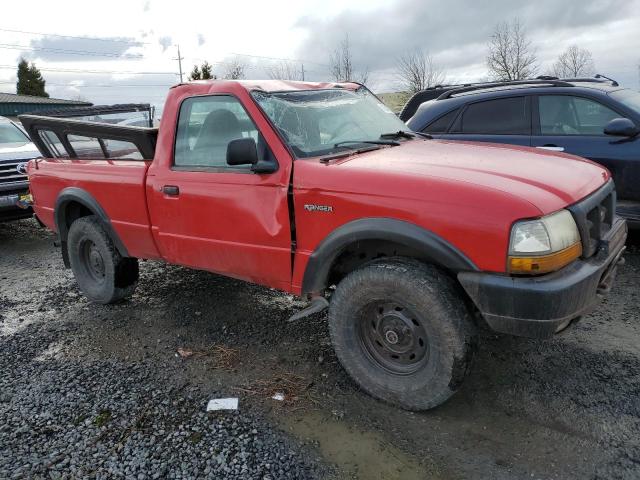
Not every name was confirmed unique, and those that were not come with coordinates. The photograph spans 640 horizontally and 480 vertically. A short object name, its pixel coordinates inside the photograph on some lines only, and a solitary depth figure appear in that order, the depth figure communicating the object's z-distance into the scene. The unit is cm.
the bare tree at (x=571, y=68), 4059
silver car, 730
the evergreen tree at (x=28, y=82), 5225
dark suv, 516
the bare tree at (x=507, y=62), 3794
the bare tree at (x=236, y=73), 4737
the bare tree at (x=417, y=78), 4105
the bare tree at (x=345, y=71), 3826
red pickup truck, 261
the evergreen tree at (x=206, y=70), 4113
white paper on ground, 320
